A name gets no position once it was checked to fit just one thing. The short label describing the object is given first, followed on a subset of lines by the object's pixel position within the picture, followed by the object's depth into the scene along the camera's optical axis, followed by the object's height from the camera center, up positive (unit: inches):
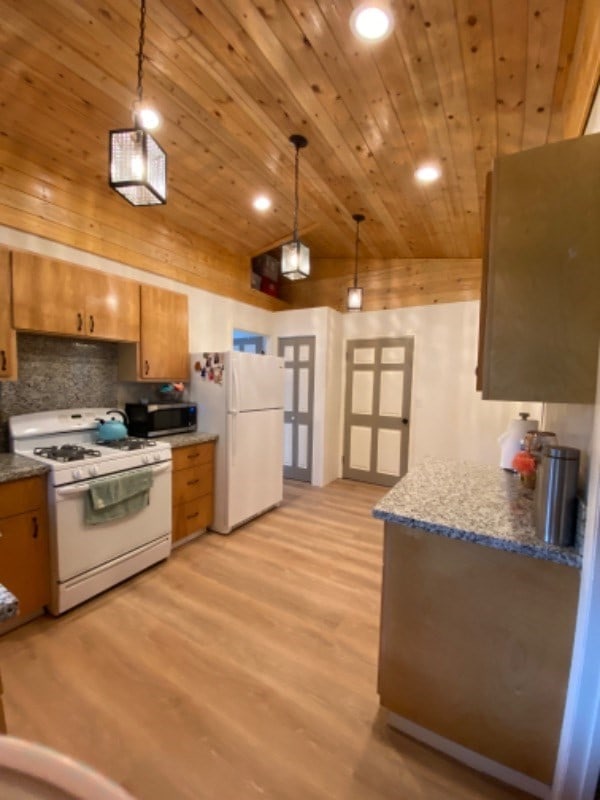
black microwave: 115.3 -15.5
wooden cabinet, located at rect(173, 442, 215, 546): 114.3 -39.1
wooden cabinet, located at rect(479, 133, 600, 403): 41.3 +12.8
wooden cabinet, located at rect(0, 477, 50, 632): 74.5 -38.1
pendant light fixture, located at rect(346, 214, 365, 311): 138.4 +31.3
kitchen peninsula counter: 45.9 -35.3
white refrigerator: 125.0 -17.2
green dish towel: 85.1 -31.5
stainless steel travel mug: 44.3 -14.3
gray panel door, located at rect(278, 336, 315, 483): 186.5 -15.4
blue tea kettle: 106.2 -17.6
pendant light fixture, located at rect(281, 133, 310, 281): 96.3 +32.4
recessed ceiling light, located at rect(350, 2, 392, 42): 56.9 +58.8
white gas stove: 81.6 -32.1
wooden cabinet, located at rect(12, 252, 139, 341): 85.0 +19.0
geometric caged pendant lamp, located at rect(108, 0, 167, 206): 52.1 +32.1
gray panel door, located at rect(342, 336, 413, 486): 178.7 -16.5
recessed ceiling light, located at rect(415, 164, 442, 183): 98.8 +58.6
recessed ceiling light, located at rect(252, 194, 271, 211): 128.4 +63.8
